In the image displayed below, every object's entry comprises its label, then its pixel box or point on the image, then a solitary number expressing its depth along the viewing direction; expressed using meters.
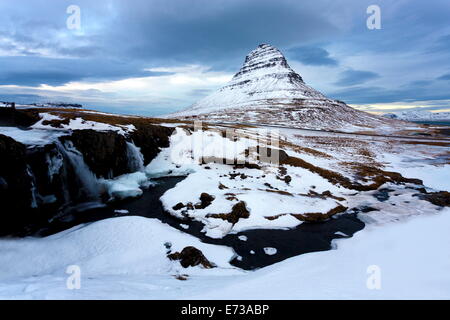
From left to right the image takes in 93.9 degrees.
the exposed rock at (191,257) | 11.29
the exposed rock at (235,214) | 16.67
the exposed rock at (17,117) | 23.00
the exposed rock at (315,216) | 17.64
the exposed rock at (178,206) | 18.44
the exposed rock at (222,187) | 21.95
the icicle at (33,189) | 15.02
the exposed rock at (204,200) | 18.44
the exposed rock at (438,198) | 19.62
